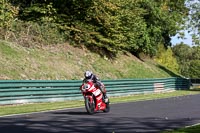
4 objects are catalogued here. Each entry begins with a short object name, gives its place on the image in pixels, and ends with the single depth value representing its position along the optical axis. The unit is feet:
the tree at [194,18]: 171.94
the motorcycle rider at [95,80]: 54.60
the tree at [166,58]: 209.17
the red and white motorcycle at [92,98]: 53.42
